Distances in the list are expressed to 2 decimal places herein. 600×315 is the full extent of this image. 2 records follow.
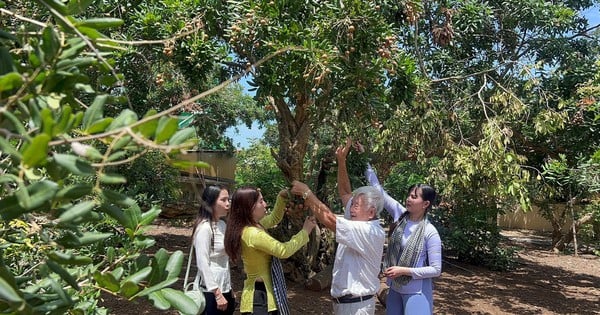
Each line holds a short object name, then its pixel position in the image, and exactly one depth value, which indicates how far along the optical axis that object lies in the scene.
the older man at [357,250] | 3.29
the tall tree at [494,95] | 5.70
